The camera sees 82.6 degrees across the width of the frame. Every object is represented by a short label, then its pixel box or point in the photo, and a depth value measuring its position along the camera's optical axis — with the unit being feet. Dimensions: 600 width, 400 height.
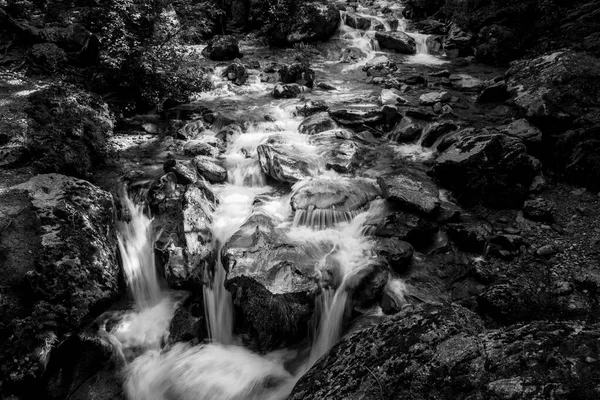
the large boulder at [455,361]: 8.23
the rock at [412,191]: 22.47
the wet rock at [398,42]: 53.21
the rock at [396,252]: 20.17
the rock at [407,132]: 31.24
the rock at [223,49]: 51.72
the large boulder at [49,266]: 15.43
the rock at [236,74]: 45.50
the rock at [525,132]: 24.56
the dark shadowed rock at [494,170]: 22.39
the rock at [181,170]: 25.81
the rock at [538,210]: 20.79
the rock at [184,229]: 20.62
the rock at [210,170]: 27.84
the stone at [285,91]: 41.14
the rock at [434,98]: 35.22
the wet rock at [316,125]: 33.24
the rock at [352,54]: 53.11
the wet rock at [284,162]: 27.45
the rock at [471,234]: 20.58
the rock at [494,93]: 32.73
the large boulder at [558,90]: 24.50
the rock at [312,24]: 58.03
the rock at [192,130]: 33.06
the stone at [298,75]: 44.24
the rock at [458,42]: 49.17
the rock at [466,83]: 37.93
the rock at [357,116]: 33.53
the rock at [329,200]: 23.36
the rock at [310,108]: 36.68
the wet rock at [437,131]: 30.07
